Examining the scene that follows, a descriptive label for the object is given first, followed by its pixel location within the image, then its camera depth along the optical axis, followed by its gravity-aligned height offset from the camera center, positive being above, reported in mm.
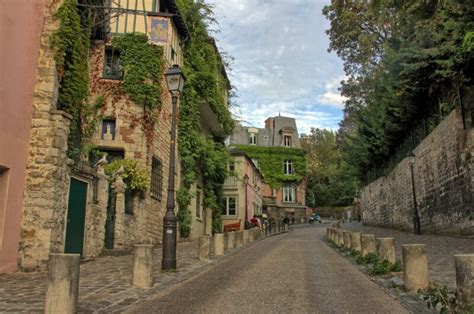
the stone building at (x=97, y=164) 9781 +1741
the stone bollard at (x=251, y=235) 21953 -365
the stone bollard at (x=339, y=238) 16962 -383
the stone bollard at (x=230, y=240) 16472 -469
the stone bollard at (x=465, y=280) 4715 -549
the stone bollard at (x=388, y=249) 9281 -445
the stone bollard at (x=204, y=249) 12594 -613
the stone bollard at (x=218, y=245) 14039 -553
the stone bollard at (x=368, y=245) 11328 -422
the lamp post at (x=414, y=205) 19109 +1045
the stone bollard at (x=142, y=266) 7770 -691
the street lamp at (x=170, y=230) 9766 -57
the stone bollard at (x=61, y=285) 5180 -692
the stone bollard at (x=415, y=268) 6840 -617
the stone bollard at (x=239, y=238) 18006 -438
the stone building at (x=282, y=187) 54062 +5152
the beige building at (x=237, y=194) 35656 +2803
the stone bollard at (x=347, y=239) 14766 -379
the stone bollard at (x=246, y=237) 19916 -413
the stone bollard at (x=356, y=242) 13145 -398
